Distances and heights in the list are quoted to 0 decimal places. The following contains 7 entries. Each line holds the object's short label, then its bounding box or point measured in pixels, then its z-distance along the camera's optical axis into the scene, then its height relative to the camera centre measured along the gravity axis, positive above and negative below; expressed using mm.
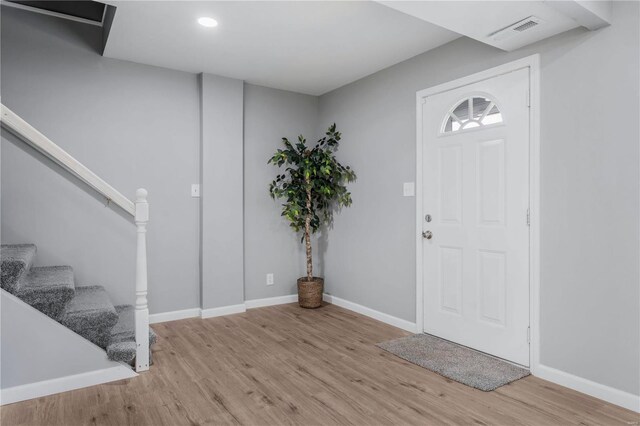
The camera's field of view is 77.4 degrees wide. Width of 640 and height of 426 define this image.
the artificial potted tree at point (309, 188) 4230 +244
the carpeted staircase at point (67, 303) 2322 -611
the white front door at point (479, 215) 2746 -40
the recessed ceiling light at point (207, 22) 2779 +1334
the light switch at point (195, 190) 3998 +206
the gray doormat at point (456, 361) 2561 -1080
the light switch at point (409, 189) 3539 +186
